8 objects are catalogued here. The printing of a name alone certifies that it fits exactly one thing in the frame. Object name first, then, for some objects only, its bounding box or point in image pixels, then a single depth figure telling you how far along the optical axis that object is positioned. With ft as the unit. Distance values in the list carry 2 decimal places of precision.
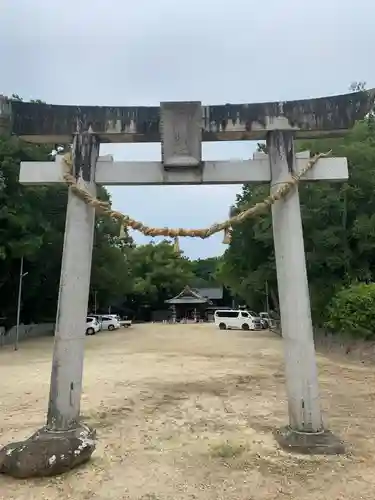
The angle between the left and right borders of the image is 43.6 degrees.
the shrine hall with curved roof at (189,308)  180.65
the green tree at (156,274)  191.01
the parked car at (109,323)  127.24
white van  124.67
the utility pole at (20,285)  72.22
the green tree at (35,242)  66.23
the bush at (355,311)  53.67
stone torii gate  20.04
